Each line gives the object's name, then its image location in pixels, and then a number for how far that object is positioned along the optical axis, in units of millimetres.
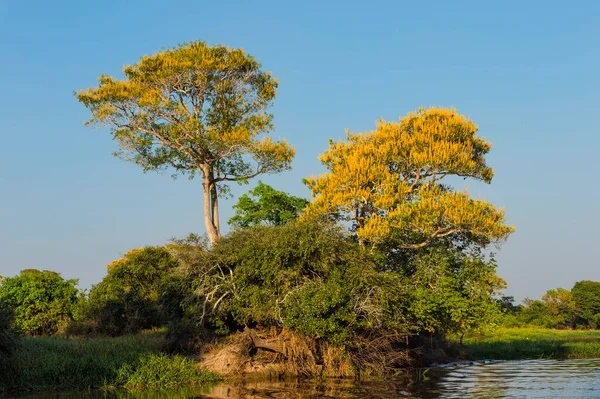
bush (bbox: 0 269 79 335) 42688
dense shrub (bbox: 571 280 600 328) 84438
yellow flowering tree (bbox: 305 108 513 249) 32250
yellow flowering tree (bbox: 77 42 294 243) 36531
